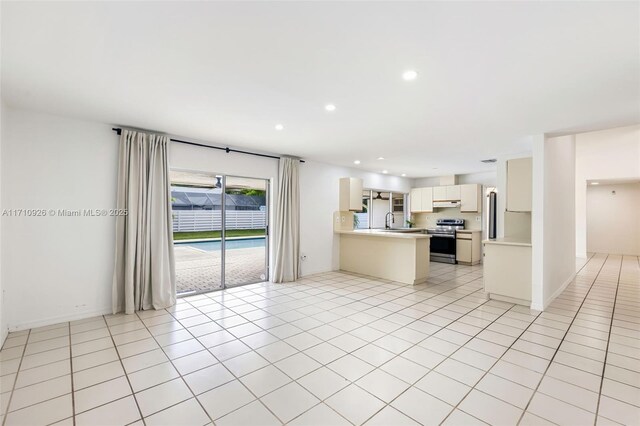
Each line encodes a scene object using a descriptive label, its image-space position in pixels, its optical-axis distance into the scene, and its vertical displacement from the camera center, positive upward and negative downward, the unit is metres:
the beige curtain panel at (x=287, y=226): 5.64 -0.22
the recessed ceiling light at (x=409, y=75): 2.33 +1.16
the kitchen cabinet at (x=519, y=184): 4.43 +0.50
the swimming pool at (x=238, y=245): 8.50 -0.93
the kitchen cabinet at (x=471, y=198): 7.65 +0.49
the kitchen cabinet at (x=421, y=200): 8.53 +0.48
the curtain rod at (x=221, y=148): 3.87 +1.13
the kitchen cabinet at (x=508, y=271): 4.32 -0.84
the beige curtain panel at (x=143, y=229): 3.85 -0.21
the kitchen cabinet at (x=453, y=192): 7.95 +0.67
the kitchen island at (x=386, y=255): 5.55 -0.82
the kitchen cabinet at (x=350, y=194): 6.75 +0.50
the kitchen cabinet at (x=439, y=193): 8.21 +0.67
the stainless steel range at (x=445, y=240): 7.77 -0.66
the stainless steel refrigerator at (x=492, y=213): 6.68 +0.08
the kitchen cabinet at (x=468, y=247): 7.51 -0.82
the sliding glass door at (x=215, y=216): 4.95 -0.04
